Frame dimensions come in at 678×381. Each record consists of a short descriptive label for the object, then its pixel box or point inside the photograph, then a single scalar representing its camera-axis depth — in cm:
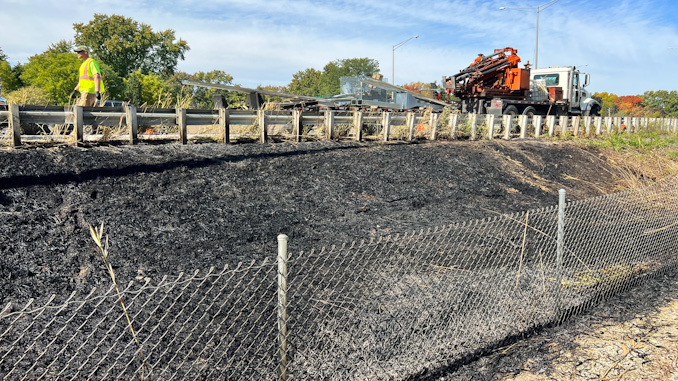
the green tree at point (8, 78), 3669
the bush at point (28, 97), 950
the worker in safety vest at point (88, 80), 901
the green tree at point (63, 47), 4484
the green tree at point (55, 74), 3406
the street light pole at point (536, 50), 3129
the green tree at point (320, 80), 7975
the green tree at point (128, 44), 4700
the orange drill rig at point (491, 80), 2072
